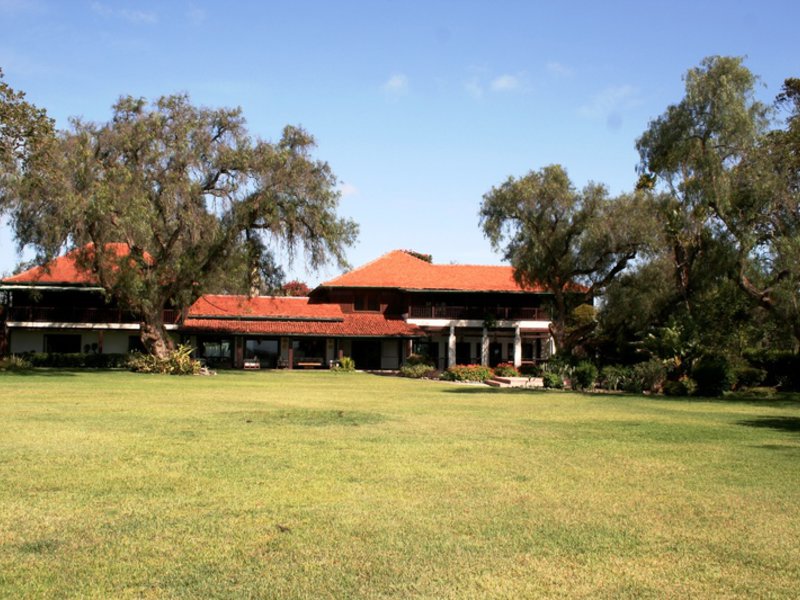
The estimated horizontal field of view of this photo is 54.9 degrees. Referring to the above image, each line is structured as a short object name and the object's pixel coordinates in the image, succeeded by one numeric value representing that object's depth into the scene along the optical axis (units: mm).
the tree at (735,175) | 25281
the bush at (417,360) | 42656
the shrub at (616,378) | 28953
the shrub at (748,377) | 29359
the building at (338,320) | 43250
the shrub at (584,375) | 28344
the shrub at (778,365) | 30703
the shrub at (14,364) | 34281
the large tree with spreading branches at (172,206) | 31031
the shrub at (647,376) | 27945
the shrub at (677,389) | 27405
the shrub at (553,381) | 29422
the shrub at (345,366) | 44156
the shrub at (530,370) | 42031
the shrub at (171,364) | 34406
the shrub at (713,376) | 27000
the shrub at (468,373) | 37469
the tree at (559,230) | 35094
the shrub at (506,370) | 40938
